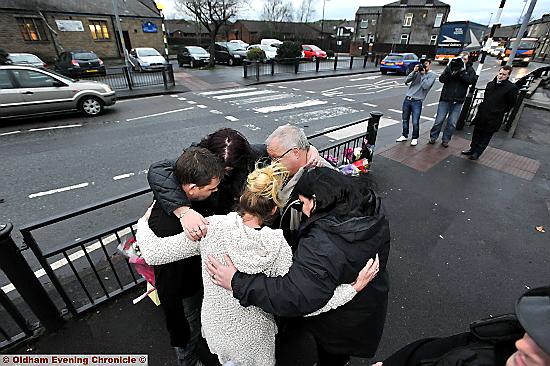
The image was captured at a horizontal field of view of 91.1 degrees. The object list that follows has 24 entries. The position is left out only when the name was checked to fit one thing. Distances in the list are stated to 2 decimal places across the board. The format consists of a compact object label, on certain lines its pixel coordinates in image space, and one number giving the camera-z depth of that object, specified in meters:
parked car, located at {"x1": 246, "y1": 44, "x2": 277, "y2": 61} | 24.55
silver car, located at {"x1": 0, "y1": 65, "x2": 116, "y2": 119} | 7.82
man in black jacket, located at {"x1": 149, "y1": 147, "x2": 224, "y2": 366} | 1.70
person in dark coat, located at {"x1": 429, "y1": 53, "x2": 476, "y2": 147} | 6.00
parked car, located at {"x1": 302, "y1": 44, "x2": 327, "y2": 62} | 26.90
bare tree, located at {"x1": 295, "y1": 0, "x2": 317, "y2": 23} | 55.00
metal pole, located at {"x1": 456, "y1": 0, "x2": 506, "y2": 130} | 7.80
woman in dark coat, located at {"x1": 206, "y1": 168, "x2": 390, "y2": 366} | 1.31
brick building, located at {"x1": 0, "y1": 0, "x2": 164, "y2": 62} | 21.08
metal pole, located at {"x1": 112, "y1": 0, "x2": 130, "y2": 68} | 13.14
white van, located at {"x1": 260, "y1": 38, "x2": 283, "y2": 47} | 27.49
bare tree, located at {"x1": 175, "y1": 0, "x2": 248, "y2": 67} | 21.41
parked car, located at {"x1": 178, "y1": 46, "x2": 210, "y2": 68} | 22.06
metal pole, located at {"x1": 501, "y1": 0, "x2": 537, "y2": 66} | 7.64
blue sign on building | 26.56
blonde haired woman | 1.31
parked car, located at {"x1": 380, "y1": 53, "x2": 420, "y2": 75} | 20.16
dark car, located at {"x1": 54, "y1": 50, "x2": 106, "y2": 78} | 15.17
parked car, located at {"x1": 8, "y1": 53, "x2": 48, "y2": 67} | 15.97
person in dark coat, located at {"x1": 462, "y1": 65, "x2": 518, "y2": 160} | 5.48
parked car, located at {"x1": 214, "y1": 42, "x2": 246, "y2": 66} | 23.50
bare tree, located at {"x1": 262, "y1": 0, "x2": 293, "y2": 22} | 48.53
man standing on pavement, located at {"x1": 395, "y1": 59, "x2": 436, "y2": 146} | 6.26
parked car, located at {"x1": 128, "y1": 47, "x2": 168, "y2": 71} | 17.84
